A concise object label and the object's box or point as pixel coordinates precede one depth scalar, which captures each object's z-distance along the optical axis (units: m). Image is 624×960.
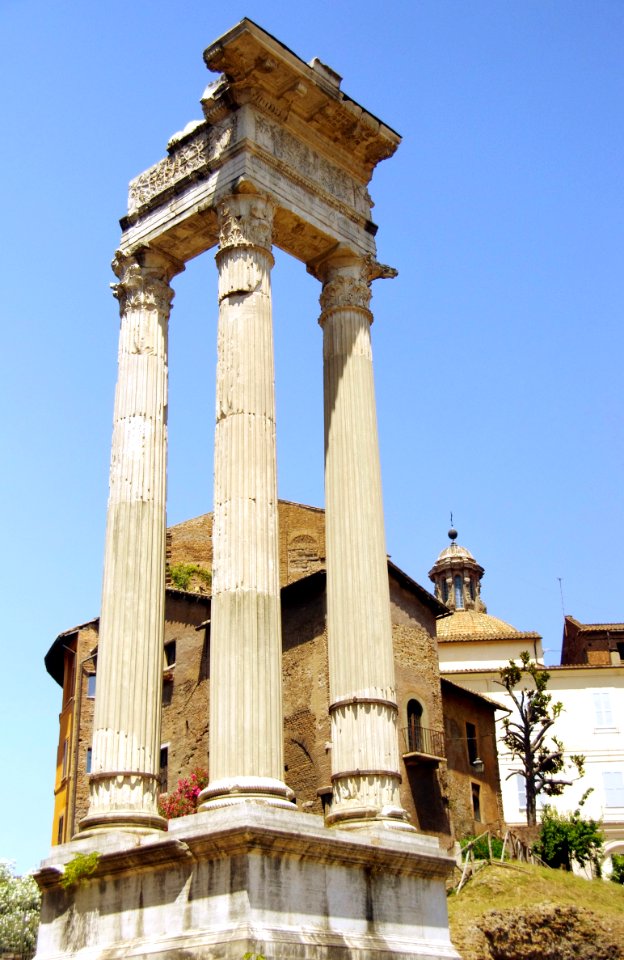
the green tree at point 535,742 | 38.84
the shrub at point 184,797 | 28.67
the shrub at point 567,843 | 39.28
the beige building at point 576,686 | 52.97
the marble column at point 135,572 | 14.22
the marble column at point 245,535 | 13.23
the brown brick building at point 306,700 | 33.12
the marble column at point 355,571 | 14.77
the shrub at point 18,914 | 42.62
